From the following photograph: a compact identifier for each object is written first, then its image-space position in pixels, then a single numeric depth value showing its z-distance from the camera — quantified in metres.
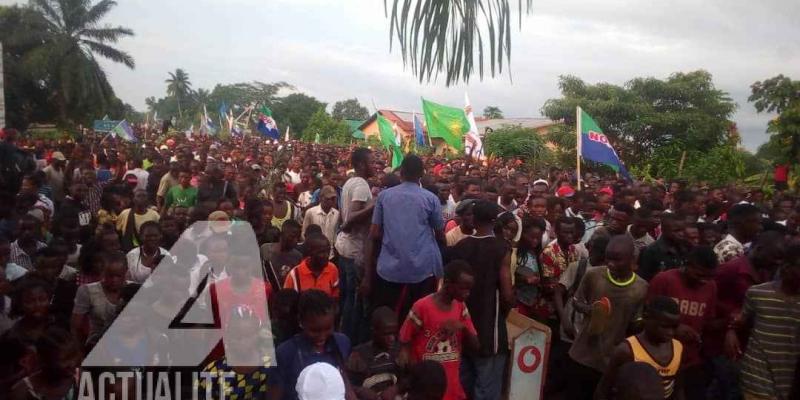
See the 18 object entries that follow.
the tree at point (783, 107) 19.61
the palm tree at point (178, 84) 96.06
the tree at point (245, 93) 67.25
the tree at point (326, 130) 43.56
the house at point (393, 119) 51.56
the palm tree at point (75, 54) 33.19
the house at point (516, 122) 49.46
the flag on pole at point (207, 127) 34.44
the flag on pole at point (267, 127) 22.09
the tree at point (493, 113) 66.95
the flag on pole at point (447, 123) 15.84
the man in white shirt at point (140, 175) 9.33
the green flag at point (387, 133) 16.55
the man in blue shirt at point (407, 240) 4.39
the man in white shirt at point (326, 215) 6.57
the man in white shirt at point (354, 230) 5.12
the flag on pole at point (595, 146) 10.47
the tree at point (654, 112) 27.67
